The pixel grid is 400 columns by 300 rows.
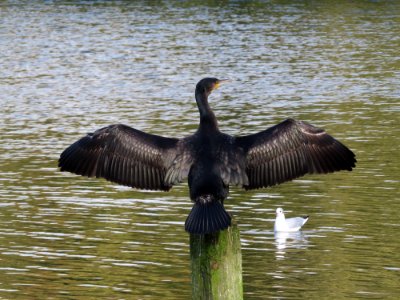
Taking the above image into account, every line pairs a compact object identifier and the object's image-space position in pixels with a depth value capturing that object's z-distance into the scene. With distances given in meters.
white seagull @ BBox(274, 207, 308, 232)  34.28
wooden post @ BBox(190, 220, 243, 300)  19.77
